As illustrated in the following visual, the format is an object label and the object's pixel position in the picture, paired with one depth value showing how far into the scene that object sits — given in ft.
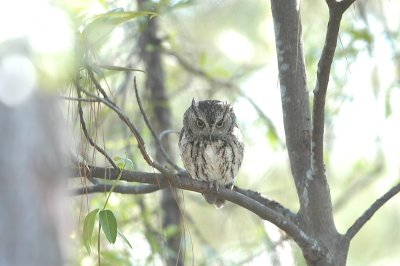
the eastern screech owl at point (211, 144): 31.58
